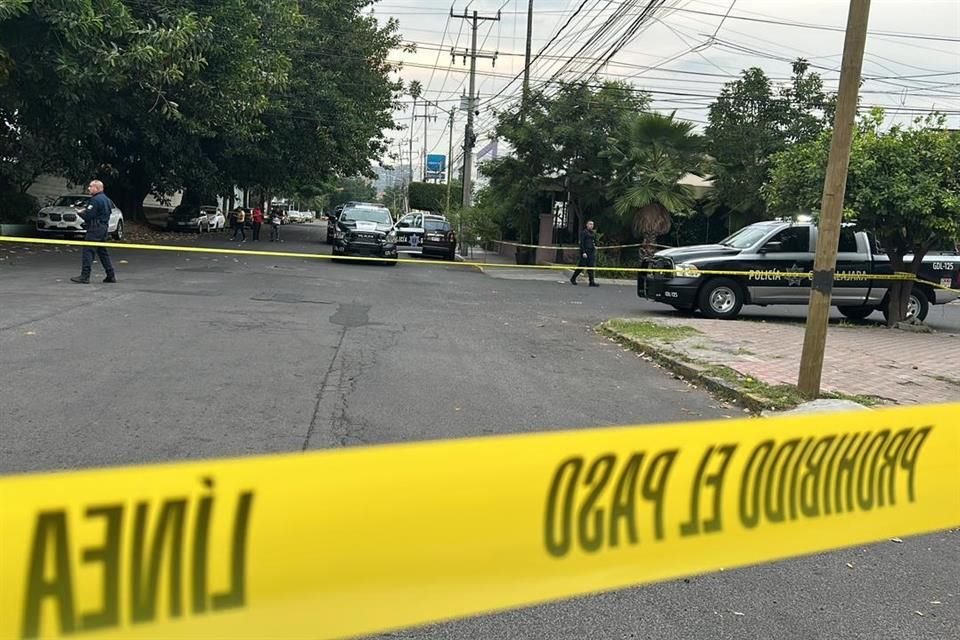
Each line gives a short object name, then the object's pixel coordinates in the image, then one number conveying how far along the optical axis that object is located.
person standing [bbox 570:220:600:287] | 20.47
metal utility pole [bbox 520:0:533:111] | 26.40
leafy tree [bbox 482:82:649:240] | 24.33
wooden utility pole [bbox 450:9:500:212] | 35.47
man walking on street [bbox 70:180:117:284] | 12.93
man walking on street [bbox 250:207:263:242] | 33.47
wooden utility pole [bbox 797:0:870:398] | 6.93
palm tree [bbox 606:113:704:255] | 21.52
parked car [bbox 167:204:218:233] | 38.31
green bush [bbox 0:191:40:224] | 24.72
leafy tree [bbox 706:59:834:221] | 25.55
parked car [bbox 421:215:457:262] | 28.23
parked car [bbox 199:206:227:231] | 40.91
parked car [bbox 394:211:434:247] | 29.97
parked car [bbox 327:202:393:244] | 25.34
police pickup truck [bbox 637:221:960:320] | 14.10
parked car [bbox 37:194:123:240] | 23.03
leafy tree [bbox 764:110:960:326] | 12.13
